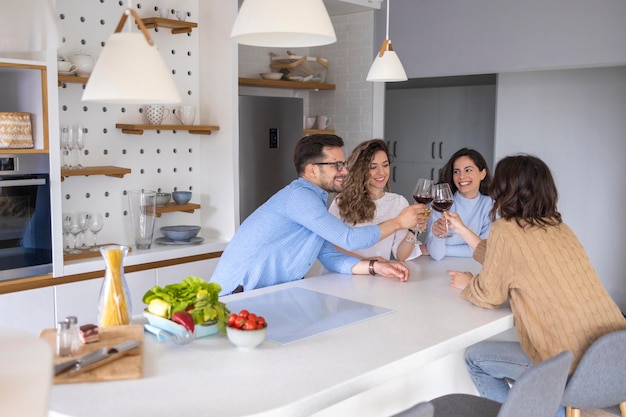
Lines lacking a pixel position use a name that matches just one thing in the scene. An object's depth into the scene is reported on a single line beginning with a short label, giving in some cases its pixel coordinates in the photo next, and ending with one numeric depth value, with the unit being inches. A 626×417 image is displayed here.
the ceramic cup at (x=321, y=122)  240.7
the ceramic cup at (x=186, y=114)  187.6
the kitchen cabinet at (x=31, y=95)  147.9
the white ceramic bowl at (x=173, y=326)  80.8
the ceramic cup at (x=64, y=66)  157.9
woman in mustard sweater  98.3
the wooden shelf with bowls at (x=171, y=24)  176.6
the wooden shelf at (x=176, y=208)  180.7
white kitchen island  63.9
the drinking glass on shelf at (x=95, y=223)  164.2
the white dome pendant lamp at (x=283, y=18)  79.4
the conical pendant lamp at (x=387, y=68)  135.5
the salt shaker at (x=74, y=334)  72.6
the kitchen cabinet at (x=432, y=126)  303.0
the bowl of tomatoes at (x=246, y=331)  77.6
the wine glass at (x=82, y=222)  161.9
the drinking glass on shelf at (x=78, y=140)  159.9
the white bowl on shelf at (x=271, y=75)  228.4
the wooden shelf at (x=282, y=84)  218.4
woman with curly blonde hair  146.0
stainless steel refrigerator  210.8
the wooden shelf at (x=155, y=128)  175.2
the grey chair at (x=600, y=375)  90.1
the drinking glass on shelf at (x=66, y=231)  161.4
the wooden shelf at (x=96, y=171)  159.3
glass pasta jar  83.0
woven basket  142.6
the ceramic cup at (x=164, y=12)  181.9
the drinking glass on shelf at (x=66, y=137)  159.3
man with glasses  118.2
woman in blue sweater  153.2
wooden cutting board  68.2
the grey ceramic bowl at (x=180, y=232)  184.9
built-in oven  144.5
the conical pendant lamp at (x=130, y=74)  69.0
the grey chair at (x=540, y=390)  69.4
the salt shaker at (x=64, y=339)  72.1
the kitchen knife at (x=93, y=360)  68.6
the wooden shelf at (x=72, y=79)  157.1
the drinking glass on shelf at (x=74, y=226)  161.2
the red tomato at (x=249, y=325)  78.1
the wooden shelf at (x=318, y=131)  231.4
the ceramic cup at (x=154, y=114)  181.0
